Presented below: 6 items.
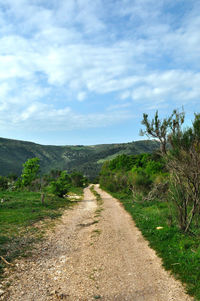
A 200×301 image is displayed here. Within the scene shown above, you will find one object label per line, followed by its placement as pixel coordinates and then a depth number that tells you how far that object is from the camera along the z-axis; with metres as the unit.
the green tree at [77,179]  61.91
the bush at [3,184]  35.17
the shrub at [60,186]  26.42
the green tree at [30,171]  30.99
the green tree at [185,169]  7.75
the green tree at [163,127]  8.60
